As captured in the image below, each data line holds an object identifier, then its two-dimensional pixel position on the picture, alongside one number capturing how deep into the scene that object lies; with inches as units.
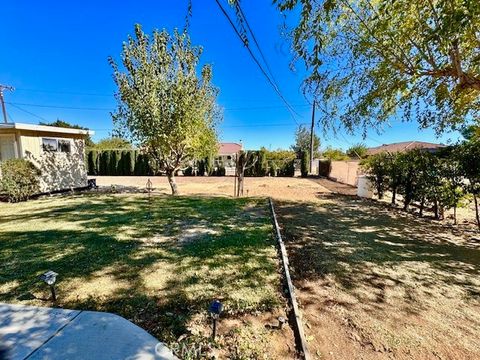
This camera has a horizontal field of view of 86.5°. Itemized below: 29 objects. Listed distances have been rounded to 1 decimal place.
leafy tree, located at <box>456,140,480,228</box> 244.4
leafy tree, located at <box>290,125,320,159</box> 1820.9
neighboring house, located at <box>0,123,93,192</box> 410.9
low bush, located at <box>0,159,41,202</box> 373.1
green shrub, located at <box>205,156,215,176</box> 974.9
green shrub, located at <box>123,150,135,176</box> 1005.7
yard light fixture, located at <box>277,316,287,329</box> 103.7
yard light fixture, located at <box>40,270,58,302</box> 110.3
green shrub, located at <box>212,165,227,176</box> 1007.6
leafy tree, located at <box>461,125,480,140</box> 262.0
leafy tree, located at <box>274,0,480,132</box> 156.3
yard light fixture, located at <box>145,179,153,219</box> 296.8
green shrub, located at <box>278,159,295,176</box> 957.2
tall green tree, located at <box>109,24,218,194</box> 413.9
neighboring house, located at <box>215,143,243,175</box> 1045.8
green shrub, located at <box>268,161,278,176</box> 963.3
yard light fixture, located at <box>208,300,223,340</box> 88.7
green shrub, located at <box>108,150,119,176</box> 1015.6
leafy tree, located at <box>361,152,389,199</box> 422.7
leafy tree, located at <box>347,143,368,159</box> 1630.2
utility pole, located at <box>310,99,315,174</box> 967.7
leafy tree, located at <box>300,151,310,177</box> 925.8
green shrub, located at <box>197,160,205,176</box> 987.8
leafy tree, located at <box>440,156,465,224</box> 268.2
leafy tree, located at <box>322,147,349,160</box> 1201.4
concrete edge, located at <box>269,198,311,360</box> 88.9
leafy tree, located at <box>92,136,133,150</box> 1720.4
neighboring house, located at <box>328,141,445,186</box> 682.8
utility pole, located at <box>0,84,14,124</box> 843.4
